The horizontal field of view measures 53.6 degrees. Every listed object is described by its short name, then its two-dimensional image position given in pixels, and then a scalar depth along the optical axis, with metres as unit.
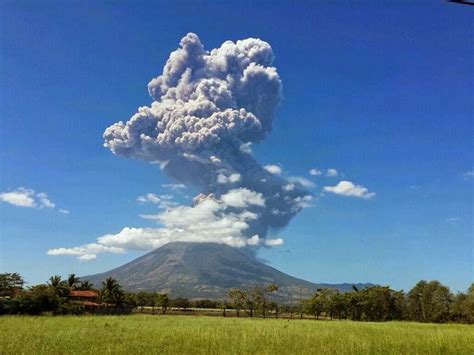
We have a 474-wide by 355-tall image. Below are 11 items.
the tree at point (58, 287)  78.97
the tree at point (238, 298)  98.87
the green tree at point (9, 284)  77.19
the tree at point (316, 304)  96.00
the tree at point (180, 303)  114.00
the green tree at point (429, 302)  90.41
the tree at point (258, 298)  98.62
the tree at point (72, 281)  91.38
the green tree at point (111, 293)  89.25
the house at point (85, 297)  83.06
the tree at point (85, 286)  97.44
